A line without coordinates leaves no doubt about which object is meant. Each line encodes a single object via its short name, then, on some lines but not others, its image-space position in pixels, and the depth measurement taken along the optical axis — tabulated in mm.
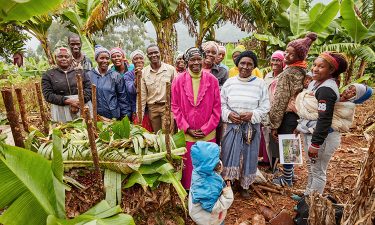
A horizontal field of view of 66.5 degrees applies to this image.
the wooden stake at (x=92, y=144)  2047
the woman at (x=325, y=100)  2475
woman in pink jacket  3119
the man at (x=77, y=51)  4309
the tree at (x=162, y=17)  6691
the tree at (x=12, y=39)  9232
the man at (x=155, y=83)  3709
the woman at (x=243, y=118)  3074
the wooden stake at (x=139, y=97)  2870
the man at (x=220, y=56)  4145
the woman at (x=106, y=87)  3744
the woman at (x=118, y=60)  4234
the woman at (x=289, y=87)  3123
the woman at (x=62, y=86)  3518
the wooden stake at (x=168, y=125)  2412
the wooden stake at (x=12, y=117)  1720
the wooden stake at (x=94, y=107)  2534
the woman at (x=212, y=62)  3850
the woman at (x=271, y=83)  3654
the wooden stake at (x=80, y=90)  2379
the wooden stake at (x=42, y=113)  2485
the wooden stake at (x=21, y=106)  2189
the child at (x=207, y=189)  2162
